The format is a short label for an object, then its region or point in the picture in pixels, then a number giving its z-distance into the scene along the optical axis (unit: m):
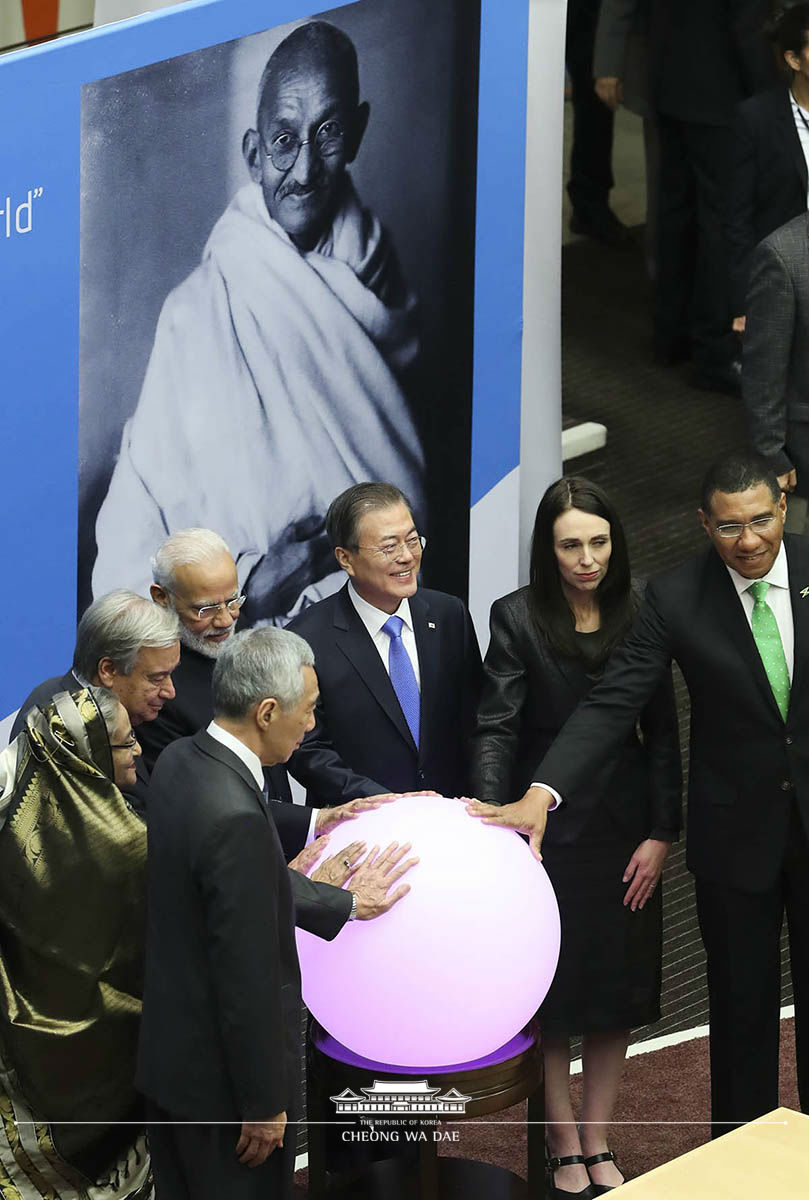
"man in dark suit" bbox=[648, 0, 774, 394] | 15.76
